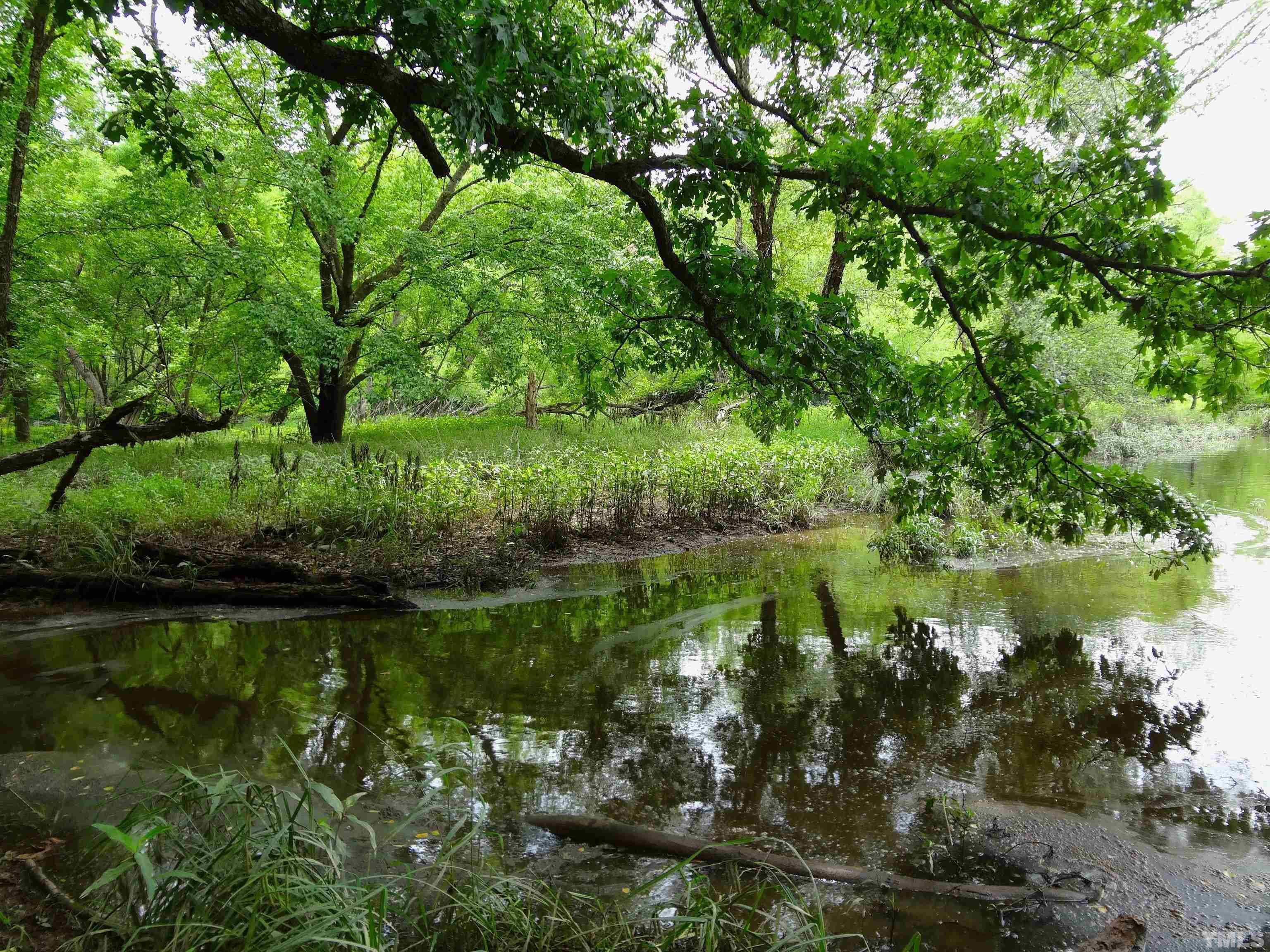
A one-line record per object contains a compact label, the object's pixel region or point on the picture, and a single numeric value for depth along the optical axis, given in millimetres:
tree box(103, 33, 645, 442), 10711
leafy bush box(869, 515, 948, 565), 9469
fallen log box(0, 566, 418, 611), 6570
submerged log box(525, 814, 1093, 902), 2824
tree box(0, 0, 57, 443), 7902
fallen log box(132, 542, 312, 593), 6992
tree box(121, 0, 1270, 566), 3527
